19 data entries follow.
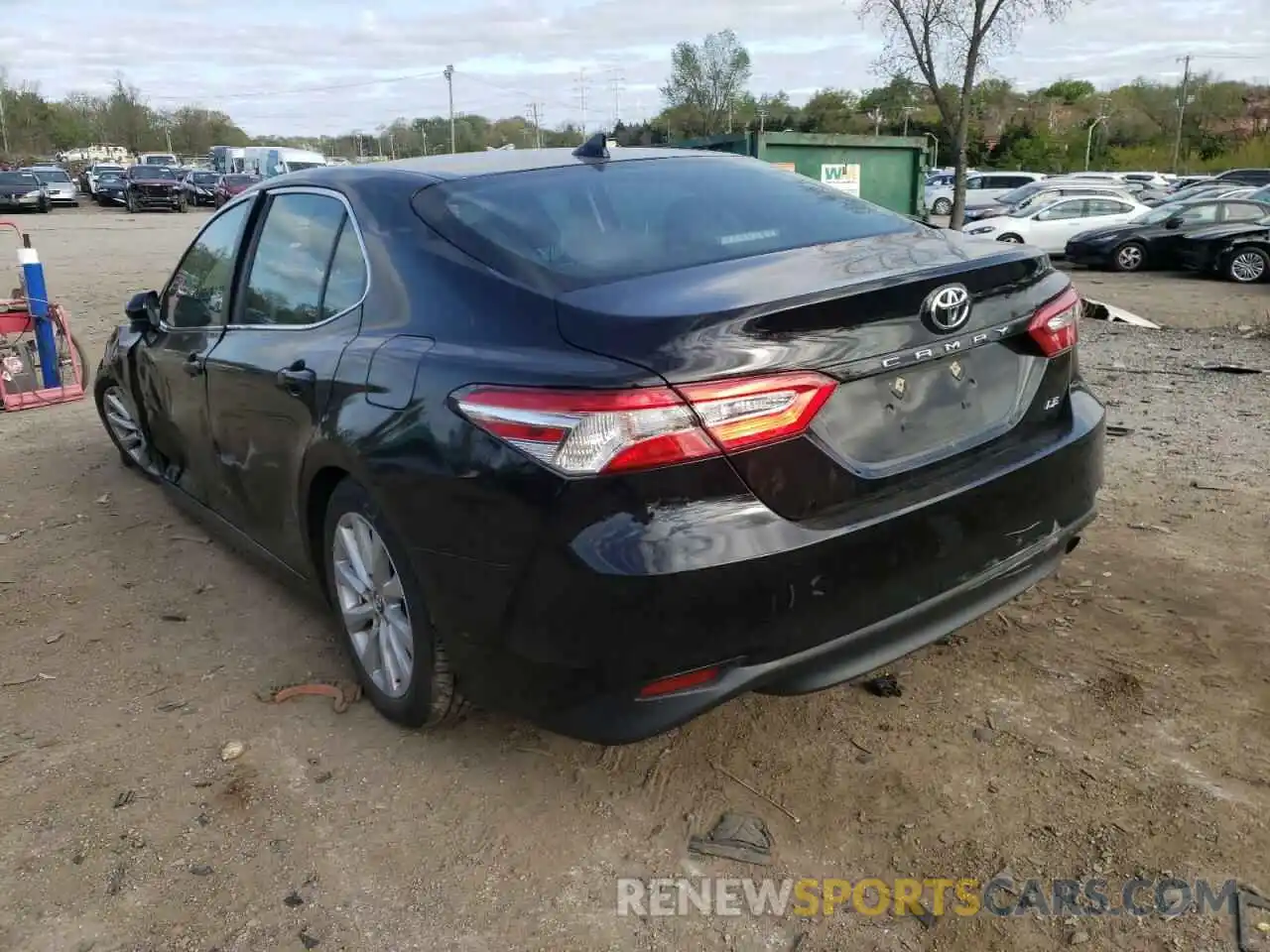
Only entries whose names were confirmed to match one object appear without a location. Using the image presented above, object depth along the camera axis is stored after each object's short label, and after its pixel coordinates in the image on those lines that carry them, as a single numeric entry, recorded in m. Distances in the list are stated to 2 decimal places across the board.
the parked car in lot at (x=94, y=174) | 46.78
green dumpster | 14.61
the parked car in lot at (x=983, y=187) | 33.72
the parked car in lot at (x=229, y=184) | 41.62
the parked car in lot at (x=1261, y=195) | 18.35
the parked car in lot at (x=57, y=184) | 41.56
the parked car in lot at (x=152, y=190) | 39.81
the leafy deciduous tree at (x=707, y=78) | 78.38
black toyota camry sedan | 2.22
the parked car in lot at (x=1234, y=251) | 16.62
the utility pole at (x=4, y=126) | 79.88
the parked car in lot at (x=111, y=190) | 43.09
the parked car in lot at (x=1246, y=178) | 36.38
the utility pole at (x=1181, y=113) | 64.56
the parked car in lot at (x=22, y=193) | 38.28
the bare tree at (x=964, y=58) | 19.38
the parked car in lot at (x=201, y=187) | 46.09
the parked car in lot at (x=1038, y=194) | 22.03
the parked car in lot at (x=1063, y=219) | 21.30
